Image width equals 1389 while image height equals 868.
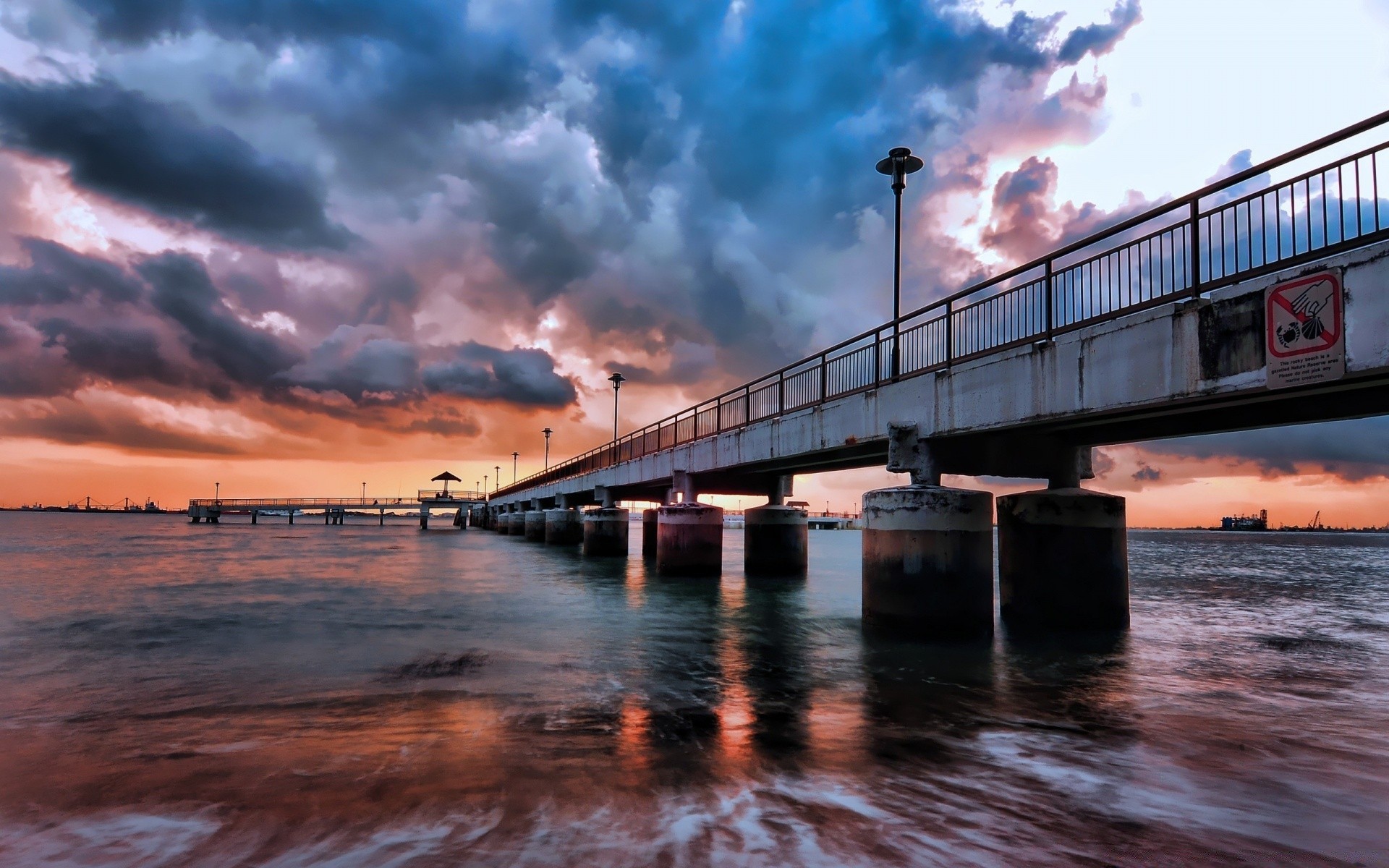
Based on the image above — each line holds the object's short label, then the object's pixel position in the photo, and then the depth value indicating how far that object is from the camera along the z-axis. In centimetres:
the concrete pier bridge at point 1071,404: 937
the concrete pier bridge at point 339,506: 13075
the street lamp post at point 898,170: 2081
